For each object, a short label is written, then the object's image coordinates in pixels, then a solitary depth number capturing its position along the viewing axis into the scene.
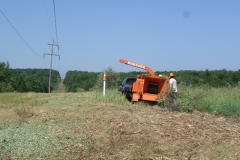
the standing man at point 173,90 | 13.36
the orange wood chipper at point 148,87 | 14.88
